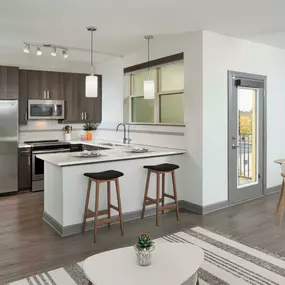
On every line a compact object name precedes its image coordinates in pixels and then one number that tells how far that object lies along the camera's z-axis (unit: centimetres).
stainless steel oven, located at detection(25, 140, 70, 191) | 594
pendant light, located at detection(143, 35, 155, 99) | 477
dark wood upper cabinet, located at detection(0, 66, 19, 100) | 559
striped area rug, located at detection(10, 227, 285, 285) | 263
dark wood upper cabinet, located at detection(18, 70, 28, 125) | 607
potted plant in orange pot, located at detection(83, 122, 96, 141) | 709
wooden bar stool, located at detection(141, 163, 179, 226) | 412
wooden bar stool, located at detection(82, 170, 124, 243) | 358
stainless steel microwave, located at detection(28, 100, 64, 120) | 623
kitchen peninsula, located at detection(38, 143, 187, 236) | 374
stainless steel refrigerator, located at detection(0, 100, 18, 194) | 557
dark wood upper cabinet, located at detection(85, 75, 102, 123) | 689
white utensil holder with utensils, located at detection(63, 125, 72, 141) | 689
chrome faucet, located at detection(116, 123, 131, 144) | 599
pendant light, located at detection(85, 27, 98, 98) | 427
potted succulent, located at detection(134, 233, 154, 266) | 207
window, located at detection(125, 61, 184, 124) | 509
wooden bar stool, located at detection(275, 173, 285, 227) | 416
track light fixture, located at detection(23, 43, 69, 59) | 527
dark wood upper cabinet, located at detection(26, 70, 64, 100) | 620
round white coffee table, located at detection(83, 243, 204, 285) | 192
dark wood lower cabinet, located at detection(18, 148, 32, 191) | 585
